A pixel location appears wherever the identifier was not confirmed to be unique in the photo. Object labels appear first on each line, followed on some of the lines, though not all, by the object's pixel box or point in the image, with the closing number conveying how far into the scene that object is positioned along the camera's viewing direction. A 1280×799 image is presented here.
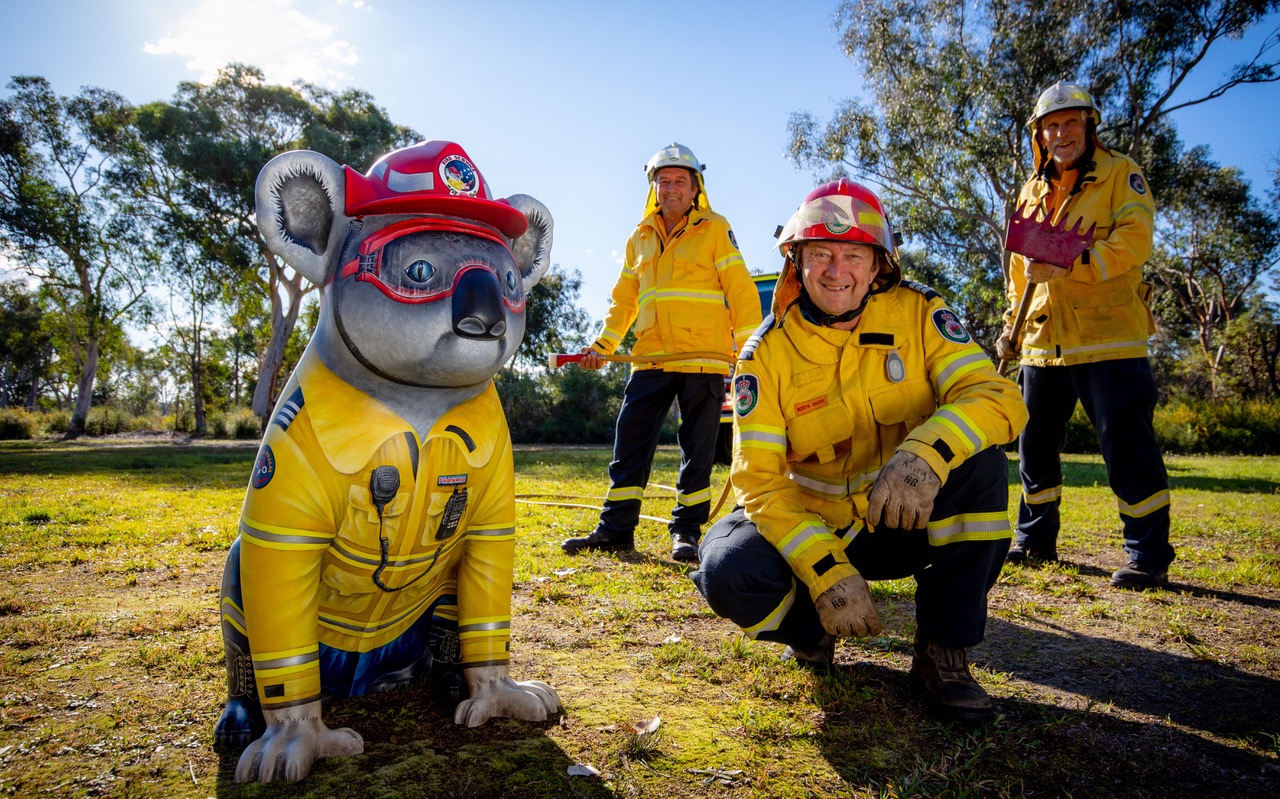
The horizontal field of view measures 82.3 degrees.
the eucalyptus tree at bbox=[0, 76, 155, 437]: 24.17
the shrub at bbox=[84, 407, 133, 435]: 25.77
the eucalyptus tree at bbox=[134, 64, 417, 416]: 22.58
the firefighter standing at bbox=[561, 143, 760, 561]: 5.13
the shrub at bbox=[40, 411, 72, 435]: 25.55
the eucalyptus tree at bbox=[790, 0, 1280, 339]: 16.97
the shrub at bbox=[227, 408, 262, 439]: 23.58
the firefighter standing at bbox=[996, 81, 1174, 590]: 4.13
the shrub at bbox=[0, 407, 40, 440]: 22.77
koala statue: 2.06
